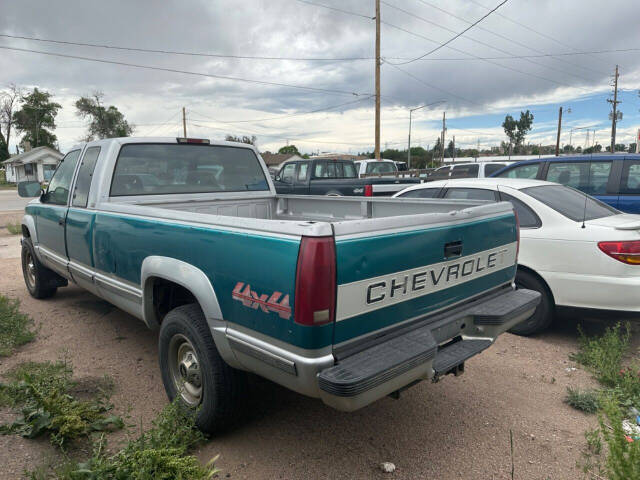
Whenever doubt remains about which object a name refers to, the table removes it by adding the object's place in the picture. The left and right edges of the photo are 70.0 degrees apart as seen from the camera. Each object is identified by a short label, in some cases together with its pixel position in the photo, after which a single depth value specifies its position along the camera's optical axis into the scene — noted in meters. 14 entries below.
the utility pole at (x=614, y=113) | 43.06
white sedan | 4.04
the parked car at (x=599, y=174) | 6.04
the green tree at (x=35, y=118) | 68.44
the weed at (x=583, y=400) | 3.31
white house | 55.19
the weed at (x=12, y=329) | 4.43
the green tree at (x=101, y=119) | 67.19
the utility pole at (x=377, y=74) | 21.11
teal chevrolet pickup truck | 2.13
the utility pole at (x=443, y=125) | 59.81
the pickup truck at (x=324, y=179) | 12.72
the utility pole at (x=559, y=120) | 48.66
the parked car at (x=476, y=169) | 12.35
